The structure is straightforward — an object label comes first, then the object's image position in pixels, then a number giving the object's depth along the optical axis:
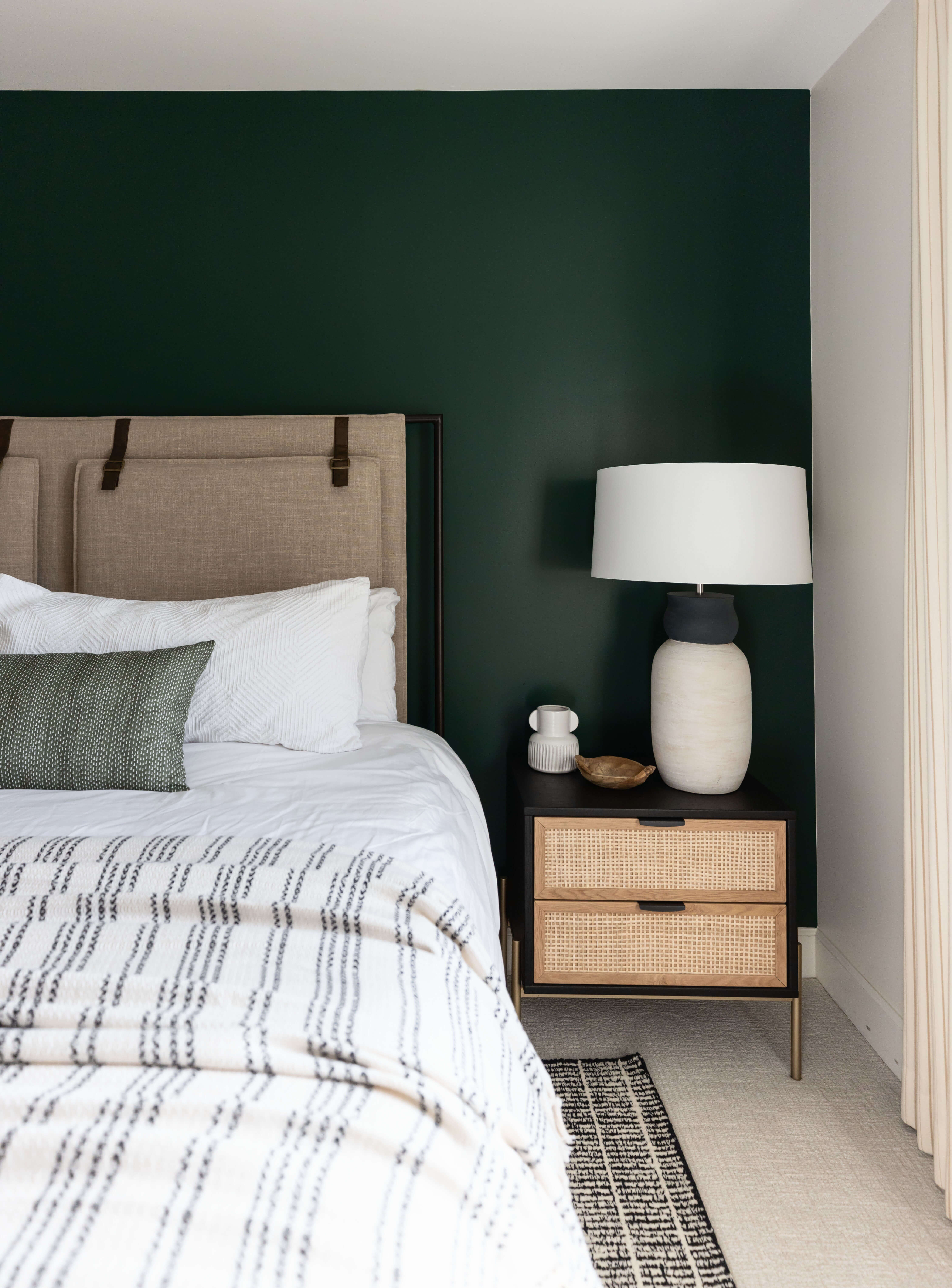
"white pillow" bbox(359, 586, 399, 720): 2.44
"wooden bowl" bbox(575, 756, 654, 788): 2.35
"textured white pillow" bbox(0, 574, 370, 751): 2.07
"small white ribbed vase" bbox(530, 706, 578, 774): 2.53
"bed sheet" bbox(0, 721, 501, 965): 1.56
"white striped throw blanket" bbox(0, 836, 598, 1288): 0.66
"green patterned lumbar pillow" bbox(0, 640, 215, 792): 1.81
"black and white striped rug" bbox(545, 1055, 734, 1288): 1.57
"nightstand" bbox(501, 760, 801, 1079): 2.21
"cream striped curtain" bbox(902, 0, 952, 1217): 1.73
